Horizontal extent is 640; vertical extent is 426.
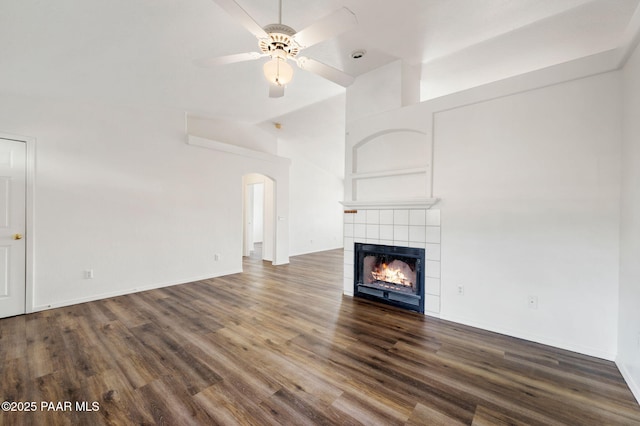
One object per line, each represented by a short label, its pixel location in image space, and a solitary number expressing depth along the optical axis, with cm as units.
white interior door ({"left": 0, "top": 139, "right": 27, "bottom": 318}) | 303
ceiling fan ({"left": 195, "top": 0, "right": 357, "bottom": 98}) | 158
